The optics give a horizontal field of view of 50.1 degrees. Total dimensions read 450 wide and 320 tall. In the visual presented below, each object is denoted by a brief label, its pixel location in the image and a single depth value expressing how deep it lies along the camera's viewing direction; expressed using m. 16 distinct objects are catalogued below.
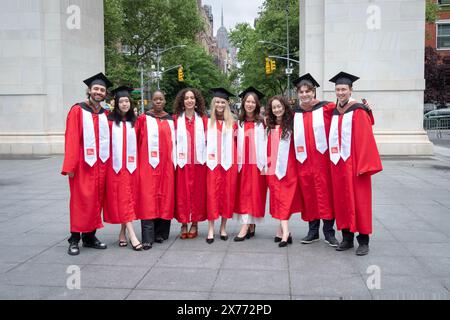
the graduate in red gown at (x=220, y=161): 6.32
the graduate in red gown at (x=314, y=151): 6.00
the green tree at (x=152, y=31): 47.56
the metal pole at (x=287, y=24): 43.28
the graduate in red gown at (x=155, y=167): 6.12
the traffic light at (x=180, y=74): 48.22
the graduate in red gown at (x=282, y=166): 6.16
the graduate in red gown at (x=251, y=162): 6.33
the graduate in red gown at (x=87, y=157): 5.75
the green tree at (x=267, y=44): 47.97
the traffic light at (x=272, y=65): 40.69
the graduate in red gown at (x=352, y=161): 5.61
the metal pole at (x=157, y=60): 47.39
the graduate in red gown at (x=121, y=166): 5.96
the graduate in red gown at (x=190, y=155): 6.27
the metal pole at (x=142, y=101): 44.62
